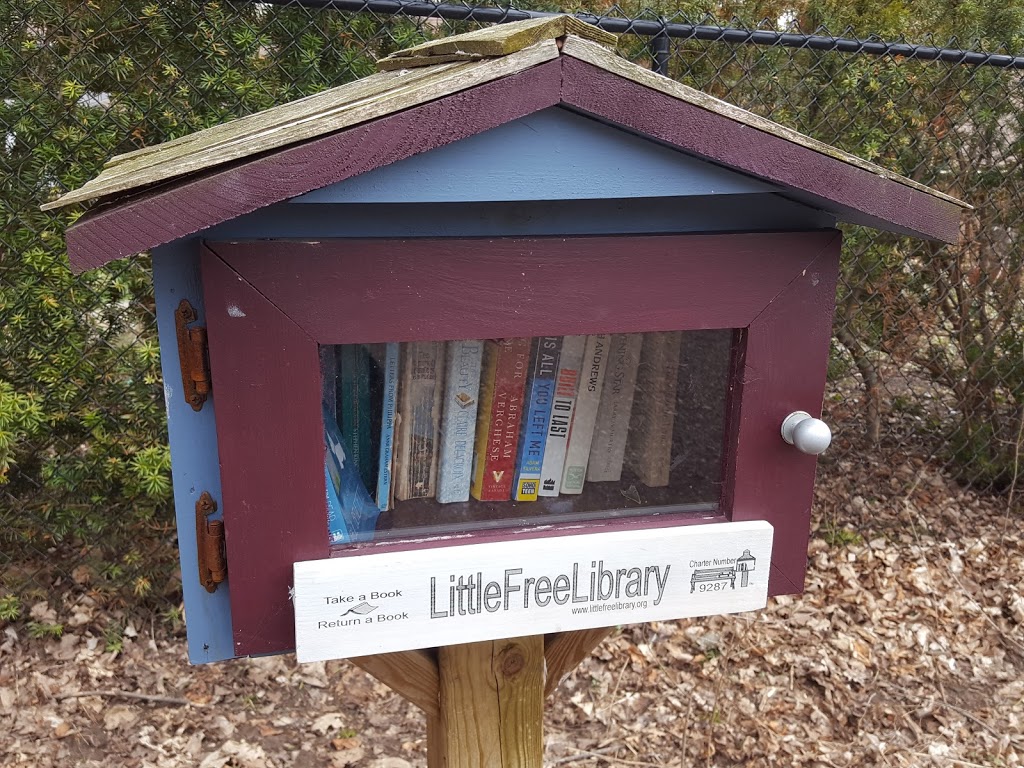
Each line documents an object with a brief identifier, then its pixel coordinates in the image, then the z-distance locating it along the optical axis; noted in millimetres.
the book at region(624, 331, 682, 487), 1374
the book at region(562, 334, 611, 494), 1375
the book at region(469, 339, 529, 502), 1324
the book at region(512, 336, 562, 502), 1339
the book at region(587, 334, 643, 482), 1386
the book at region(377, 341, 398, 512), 1260
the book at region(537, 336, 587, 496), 1358
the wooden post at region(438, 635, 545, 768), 1495
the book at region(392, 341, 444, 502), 1278
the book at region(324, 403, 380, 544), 1261
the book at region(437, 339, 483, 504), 1303
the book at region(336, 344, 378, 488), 1231
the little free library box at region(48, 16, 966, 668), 1015
